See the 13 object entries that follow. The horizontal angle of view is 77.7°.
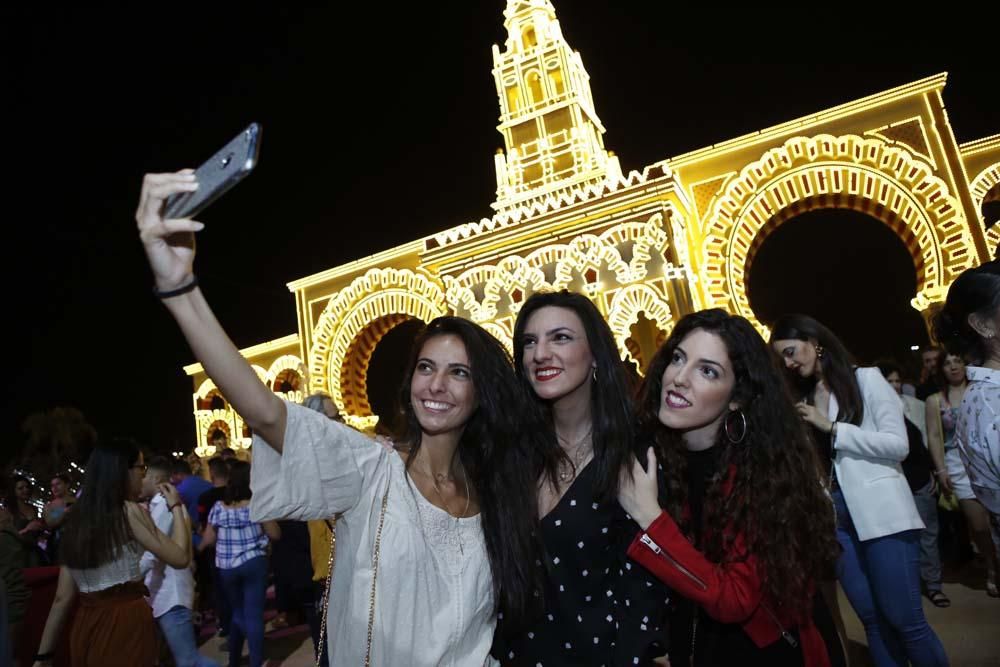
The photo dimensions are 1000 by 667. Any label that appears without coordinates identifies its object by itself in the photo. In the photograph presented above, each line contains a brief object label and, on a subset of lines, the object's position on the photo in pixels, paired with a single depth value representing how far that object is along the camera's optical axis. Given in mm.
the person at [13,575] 3764
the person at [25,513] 5554
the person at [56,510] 5559
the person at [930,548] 5062
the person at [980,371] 2117
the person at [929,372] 6189
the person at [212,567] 6336
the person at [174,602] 4227
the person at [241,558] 5250
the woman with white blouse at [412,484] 1507
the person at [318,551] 4508
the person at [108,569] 3447
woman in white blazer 2943
